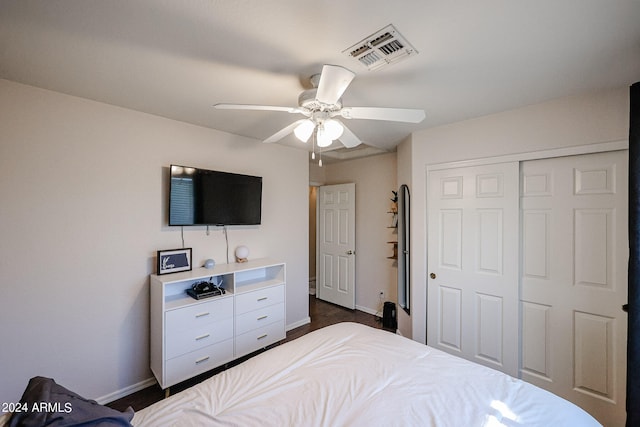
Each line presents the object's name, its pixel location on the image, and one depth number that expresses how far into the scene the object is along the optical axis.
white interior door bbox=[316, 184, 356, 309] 4.01
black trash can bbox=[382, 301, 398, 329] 3.38
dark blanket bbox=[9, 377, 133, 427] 0.76
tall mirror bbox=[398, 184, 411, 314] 3.00
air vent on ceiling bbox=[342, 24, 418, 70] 1.26
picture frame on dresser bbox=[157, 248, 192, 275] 2.27
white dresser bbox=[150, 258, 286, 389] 2.07
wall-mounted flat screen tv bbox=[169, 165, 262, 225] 2.36
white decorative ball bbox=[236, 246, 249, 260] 2.80
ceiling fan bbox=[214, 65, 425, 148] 1.22
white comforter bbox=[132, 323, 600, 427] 1.08
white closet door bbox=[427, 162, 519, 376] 2.21
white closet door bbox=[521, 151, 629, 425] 1.80
